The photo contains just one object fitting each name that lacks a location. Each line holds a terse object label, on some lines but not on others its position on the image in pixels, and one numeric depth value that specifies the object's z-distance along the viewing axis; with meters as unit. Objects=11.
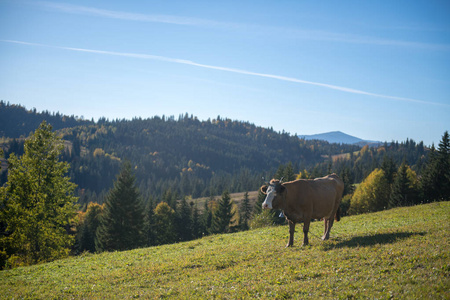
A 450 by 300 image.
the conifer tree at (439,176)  57.41
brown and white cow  14.27
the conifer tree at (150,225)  76.71
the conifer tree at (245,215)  91.16
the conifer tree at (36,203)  26.33
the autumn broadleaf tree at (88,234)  74.44
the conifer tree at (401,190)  64.94
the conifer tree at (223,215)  74.25
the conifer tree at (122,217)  46.53
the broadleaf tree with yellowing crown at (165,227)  79.75
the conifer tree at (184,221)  82.56
